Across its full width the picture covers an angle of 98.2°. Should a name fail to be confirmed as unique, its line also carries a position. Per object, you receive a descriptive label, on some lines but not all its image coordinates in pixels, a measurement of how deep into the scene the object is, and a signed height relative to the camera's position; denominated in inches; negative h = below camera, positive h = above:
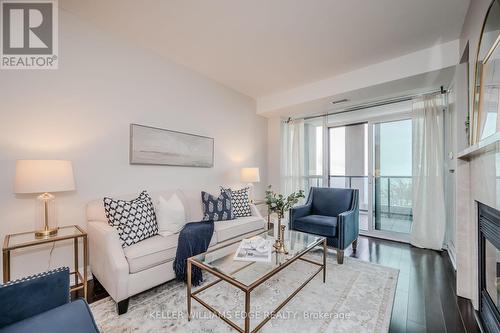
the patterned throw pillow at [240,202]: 123.2 -20.9
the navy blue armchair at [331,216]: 101.7 -27.7
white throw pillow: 87.7 -20.5
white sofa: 65.4 -30.8
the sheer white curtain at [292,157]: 177.3 +7.7
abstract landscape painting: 103.3 +10.0
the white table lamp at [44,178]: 64.6 -3.7
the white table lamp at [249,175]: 149.0 -6.1
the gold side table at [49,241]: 61.1 -22.9
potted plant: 84.4 -15.2
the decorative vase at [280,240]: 77.5 -28.1
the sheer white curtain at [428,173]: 120.3 -4.1
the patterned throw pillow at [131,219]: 76.7 -19.6
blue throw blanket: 78.9 -31.1
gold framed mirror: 47.8 +21.4
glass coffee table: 53.7 -29.8
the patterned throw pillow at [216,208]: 109.8 -21.5
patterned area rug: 60.6 -44.9
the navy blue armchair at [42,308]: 34.6 -25.0
